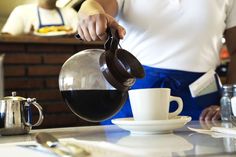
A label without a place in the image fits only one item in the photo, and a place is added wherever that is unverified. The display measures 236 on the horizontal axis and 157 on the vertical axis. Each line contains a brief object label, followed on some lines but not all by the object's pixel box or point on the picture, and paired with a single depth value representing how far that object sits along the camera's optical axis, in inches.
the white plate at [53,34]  106.5
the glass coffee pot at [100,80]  29.6
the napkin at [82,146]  20.5
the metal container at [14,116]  33.6
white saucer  28.5
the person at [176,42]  47.5
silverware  19.5
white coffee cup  30.5
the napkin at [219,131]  28.2
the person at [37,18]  116.5
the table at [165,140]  21.0
